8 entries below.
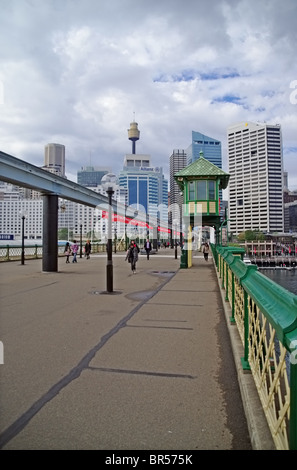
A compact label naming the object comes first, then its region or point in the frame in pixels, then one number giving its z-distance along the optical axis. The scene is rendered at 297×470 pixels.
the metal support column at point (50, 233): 16.25
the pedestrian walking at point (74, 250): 24.76
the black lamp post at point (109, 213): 10.24
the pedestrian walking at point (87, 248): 29.24
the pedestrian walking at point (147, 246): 26.46
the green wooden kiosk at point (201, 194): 18.83
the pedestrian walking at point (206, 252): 26.06
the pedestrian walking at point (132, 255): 16.44
